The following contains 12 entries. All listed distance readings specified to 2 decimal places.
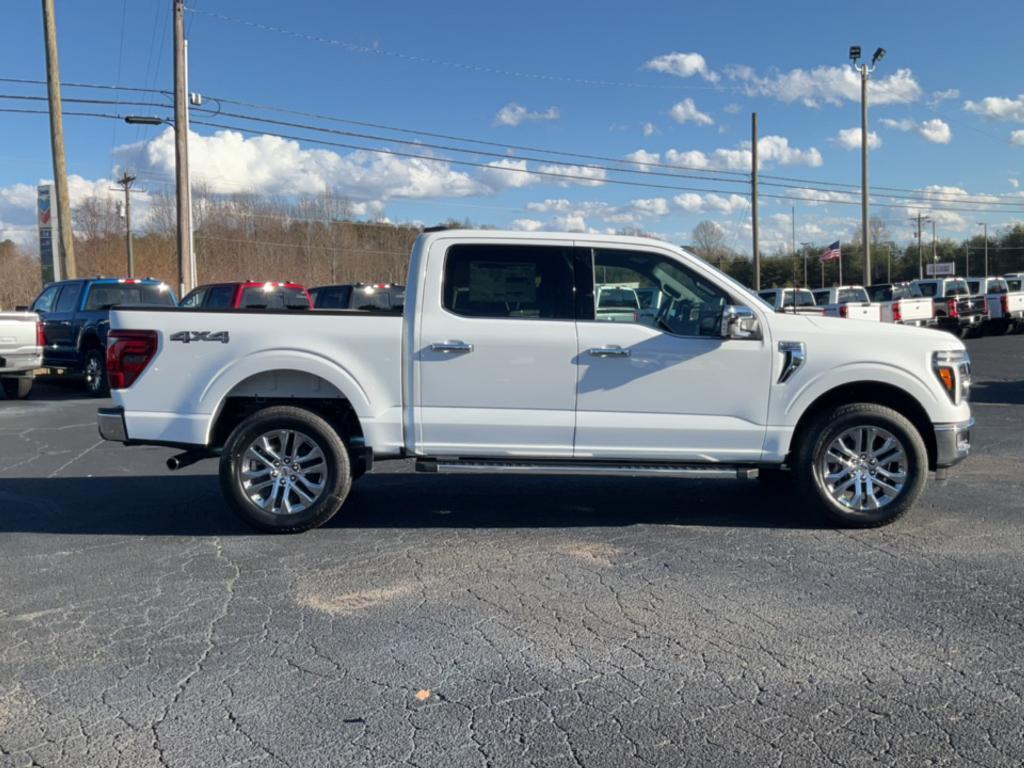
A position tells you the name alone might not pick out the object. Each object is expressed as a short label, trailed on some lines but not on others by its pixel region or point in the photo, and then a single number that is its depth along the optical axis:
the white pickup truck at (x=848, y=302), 24.09
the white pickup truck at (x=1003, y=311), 28.12
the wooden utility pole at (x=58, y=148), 21.02
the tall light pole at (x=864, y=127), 34.34
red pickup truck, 15.42
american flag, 32.44
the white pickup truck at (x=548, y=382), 6.11
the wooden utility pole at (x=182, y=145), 22.64
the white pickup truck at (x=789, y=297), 28.29
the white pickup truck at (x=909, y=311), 25.17
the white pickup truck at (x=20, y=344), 13.73
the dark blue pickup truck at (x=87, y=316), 15.42
